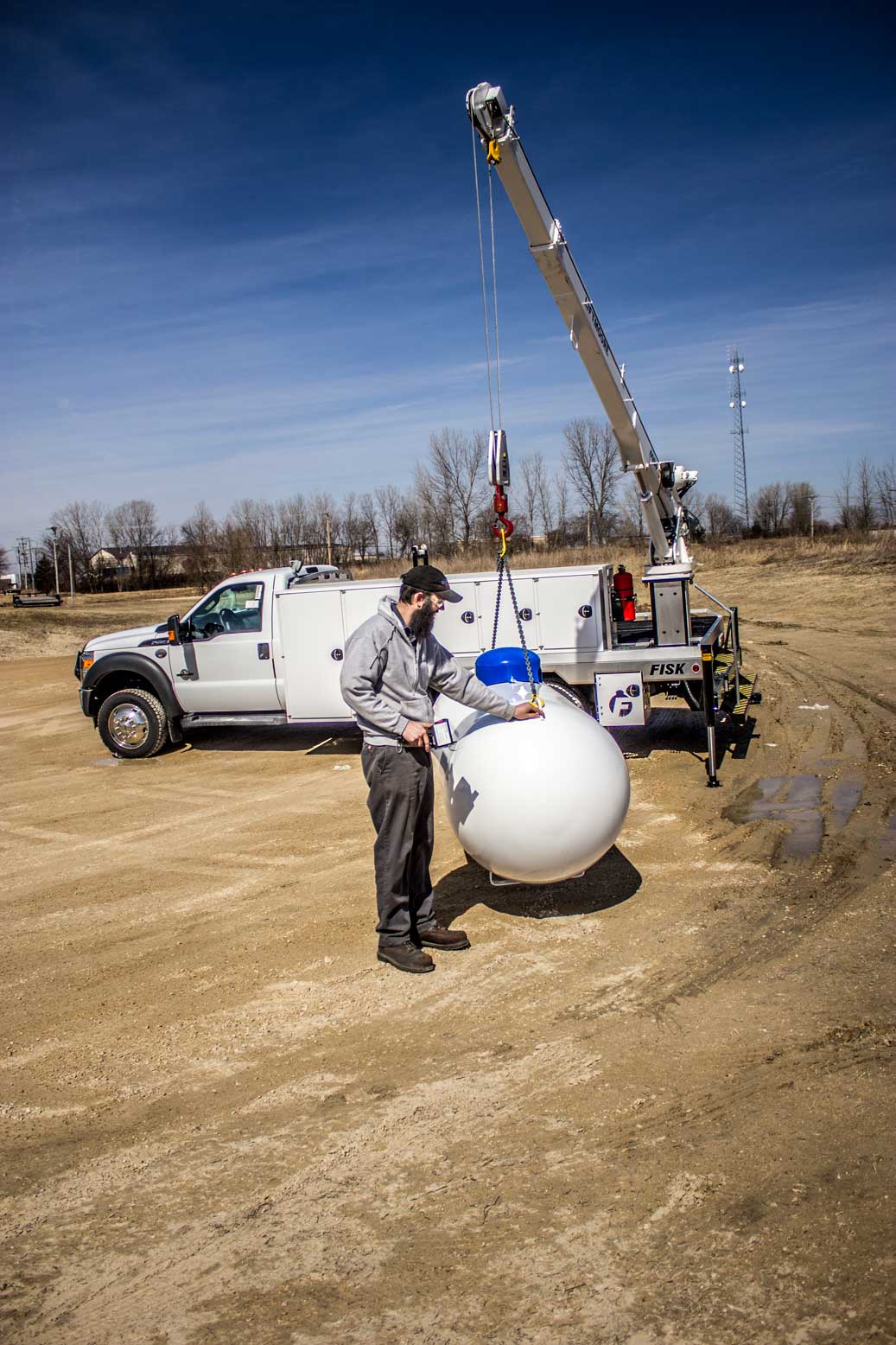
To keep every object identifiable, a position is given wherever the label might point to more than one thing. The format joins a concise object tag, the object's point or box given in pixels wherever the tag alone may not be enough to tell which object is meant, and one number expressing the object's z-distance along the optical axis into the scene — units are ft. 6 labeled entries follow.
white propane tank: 17.44
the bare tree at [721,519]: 242.17
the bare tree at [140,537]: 260.21
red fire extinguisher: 35.04
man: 17.01
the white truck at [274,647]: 34.40
